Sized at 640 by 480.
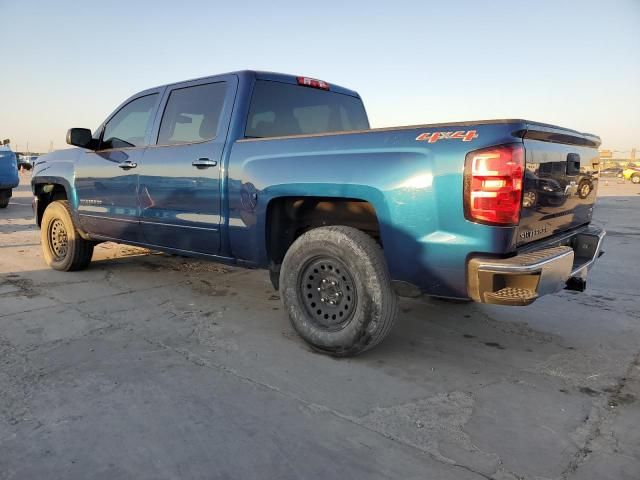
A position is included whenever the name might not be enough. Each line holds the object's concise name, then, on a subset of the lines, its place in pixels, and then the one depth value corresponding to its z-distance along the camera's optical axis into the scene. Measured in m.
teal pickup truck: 2.70
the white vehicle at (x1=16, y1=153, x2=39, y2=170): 31.49
